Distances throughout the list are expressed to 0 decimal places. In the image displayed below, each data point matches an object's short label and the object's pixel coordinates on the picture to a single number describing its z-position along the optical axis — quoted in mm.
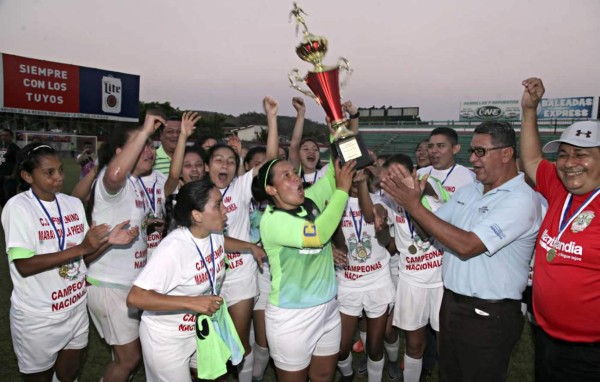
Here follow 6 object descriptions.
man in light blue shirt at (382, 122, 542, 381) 2842
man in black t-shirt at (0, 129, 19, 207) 10109
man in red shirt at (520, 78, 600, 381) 2625
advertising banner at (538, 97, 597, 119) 42469
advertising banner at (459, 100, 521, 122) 46344
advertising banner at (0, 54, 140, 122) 23156
